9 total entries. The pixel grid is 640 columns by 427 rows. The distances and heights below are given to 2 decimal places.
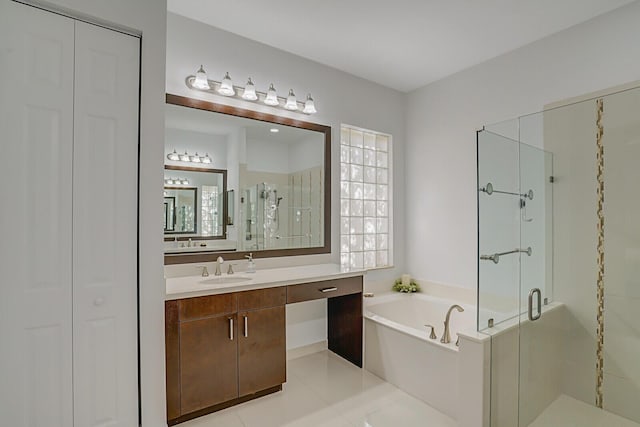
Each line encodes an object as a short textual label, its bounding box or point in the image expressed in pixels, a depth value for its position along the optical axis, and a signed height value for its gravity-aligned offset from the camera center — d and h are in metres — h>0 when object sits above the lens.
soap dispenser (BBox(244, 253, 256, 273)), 2.60 -0.42
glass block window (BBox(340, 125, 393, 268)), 3.38 +0.20
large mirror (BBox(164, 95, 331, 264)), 2.42 +0.28
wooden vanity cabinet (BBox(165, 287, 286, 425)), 1.87 -0.86
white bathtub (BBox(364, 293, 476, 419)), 2.08 -1.01
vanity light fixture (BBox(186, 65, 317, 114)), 2.39 +1.02
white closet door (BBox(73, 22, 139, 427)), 1.51 -0.06
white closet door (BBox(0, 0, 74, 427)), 1.36 -0.01
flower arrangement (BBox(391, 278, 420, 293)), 3.46 -0.78
